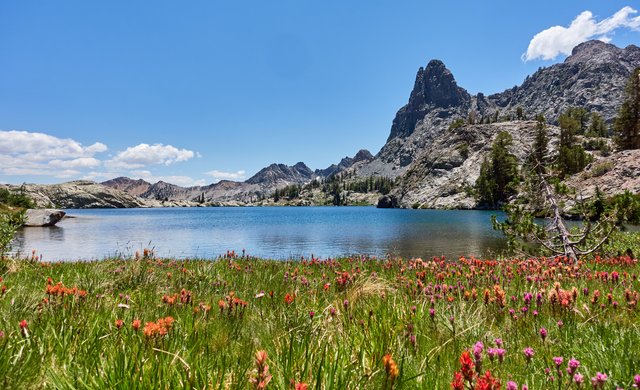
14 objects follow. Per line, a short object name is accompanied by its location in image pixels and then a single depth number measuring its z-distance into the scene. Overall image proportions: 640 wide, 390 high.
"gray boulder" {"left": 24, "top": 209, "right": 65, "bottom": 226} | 61.56
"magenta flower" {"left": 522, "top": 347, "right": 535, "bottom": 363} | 2.73
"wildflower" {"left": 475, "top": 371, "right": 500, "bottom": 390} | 1.50
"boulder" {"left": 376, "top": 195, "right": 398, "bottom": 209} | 180.38
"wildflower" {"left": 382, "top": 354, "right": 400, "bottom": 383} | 1.93
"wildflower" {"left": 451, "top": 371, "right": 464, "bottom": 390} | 1.61
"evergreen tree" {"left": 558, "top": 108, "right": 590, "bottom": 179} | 87.81
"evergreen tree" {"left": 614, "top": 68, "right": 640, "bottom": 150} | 88.31
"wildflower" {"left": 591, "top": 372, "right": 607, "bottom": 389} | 1.89
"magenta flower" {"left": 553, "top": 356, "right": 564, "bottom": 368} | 2.33
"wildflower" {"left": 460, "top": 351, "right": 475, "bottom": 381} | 1.72
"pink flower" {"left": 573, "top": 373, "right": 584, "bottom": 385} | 2.05
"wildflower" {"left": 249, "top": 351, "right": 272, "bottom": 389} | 1.70
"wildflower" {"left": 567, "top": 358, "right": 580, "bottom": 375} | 2.11
